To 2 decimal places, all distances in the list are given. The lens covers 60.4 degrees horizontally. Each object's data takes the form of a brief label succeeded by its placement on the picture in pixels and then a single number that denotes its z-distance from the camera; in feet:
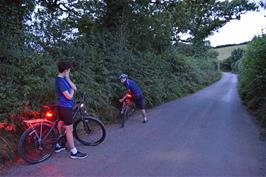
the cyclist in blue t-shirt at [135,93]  24.93
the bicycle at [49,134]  14.81
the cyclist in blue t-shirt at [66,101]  15.27
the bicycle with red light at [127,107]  24.32
